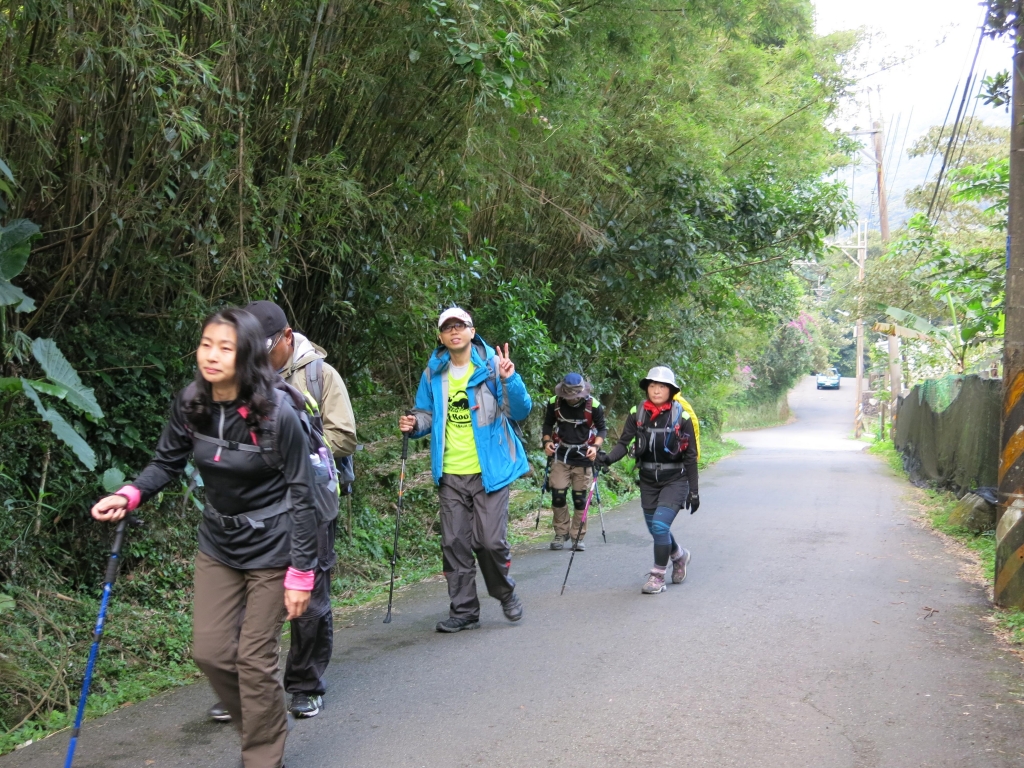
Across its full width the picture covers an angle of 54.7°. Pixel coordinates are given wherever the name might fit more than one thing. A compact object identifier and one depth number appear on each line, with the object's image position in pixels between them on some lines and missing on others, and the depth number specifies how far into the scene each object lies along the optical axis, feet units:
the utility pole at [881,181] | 105.19
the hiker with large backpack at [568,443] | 33.17
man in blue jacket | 21.18
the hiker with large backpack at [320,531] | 15.84
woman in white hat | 25.66
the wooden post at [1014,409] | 23.95
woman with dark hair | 12.54
